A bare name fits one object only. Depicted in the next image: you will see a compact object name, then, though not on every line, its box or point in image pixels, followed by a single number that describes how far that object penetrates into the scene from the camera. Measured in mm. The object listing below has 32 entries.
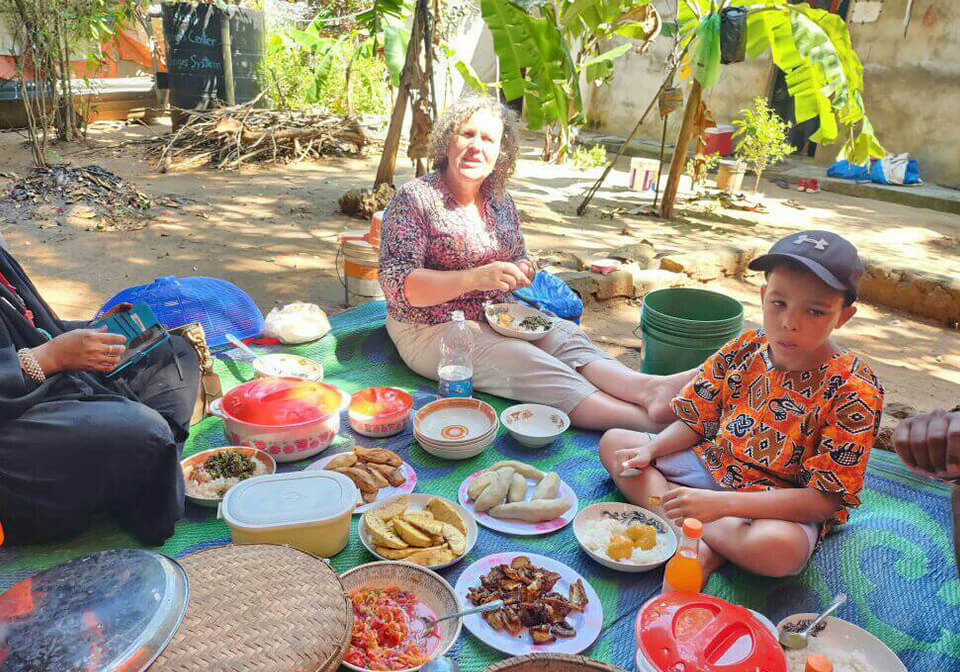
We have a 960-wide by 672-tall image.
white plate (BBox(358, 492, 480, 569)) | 2064
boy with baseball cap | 1815
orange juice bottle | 1686
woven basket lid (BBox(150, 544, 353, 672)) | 1267
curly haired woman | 2857
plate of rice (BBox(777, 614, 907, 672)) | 1670
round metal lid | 1131
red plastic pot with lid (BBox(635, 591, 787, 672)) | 1500
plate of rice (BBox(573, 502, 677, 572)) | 2074
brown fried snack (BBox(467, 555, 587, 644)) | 1807
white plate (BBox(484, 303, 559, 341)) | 3102
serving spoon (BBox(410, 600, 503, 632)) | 1710
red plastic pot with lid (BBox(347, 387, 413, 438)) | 2740
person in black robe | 1952
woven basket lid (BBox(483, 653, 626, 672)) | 1387
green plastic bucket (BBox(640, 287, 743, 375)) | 3043
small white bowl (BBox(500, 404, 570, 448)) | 2717
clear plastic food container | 1823
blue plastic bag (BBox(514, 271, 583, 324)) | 3637
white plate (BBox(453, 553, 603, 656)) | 1771
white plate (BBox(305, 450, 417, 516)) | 2288
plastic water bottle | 2961
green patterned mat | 1905
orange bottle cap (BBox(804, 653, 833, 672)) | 1261
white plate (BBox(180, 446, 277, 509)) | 2352
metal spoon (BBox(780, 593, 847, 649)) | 1670
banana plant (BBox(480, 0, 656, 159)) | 5188
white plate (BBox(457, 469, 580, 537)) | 2244
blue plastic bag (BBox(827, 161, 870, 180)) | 9406
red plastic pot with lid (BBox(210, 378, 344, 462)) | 2463
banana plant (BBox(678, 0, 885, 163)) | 5184
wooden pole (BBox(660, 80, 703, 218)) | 6605
